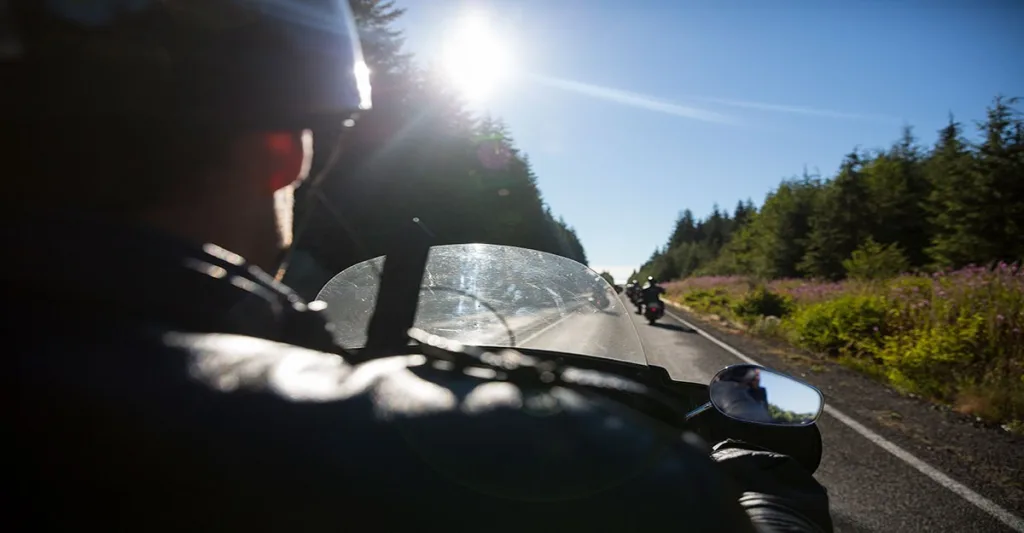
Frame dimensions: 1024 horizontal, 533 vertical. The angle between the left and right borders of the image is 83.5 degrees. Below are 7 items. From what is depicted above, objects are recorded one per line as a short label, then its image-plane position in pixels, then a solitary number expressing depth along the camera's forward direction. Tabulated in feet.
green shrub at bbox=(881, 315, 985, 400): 26.02
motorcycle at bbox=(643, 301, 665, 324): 59.67
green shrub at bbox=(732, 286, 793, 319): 61.82
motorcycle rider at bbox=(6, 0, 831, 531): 1.63
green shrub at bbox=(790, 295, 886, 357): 36.84
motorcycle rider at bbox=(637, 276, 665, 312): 59.82
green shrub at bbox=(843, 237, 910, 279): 66.38
